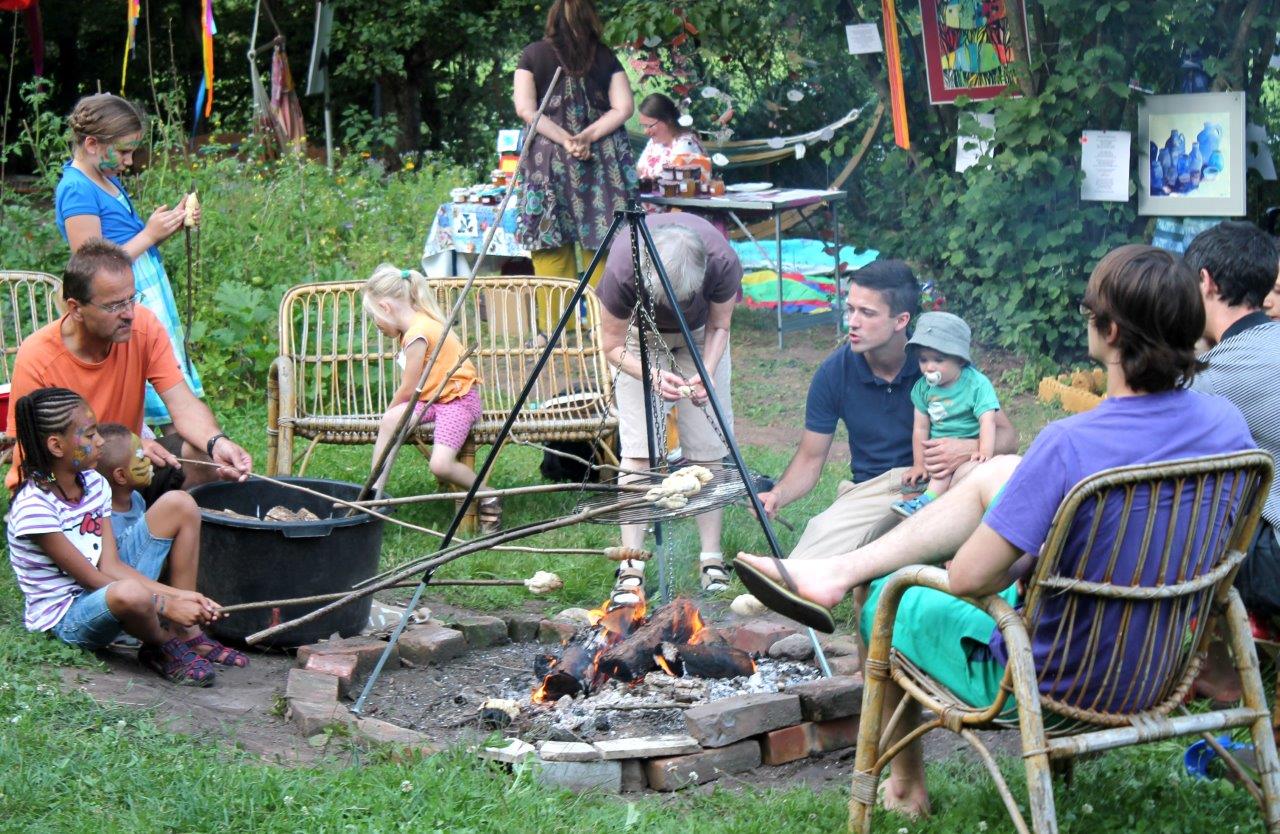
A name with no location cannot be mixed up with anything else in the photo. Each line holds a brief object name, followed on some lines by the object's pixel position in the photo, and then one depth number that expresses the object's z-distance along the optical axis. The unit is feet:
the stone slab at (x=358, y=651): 15.12
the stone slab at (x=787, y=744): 13.19
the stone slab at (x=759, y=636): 15.67
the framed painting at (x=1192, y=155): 25.04
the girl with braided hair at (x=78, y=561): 14.14
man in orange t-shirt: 15.61
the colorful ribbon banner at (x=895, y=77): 29.32
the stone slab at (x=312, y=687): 13.89
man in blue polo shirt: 15.49
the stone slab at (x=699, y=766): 12.61
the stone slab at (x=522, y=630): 17.04
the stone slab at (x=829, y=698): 13.33
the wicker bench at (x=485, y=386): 21.01
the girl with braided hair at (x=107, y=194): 18.60
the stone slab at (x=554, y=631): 16.90
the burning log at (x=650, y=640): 14.49
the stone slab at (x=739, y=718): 12.91
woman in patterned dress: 25.57
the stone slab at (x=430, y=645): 15.92
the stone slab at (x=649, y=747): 12.53
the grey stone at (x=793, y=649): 15.29
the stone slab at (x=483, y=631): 16.66
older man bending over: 16.81
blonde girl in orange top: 20.35
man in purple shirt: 9.20
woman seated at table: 32.96
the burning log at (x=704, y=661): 14.56
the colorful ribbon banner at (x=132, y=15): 40.70
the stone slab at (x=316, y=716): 13.34
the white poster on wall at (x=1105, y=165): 26.27
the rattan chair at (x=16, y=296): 20.66
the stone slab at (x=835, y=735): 13.52
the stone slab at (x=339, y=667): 14.69
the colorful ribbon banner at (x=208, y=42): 40.34
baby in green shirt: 15.03
